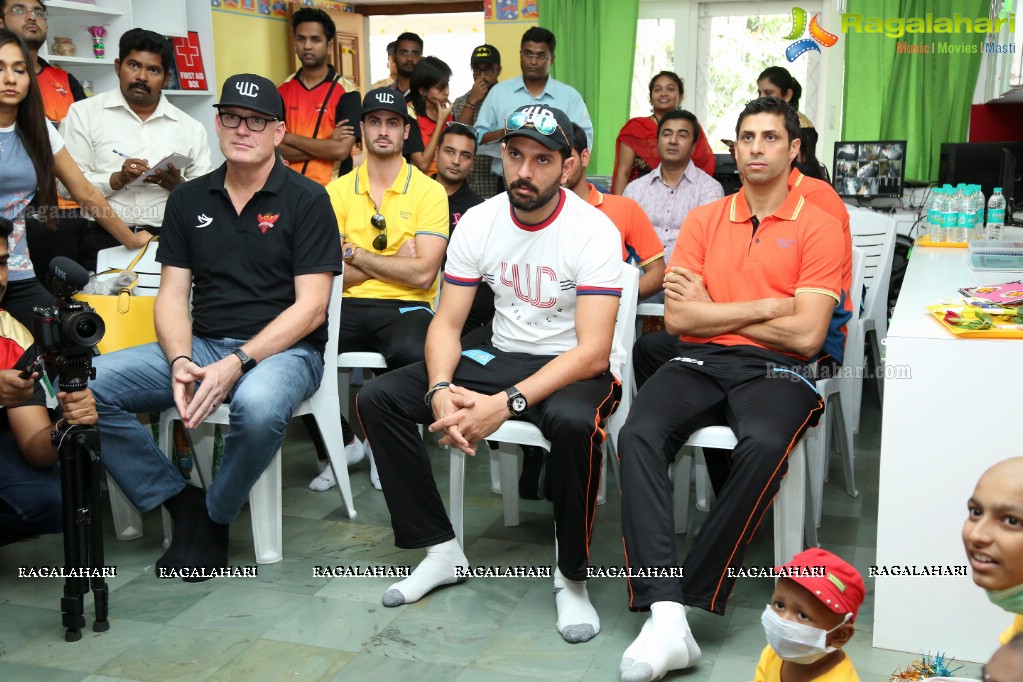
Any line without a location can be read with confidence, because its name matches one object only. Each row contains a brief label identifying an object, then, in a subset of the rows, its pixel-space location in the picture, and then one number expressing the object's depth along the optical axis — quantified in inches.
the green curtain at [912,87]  227.8
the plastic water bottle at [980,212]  149.6
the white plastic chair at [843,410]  103.5
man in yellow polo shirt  123.6
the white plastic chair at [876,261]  137.0
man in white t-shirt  88.0
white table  78.0
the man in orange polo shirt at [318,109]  172.7
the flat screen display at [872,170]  201.5
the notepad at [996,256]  115.6
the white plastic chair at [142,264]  122.7
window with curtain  249.1
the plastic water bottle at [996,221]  146.6
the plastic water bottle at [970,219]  146.0
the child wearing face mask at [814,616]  59.2
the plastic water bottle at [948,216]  145.6
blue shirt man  188.7
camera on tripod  82.4
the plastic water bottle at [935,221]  147.4
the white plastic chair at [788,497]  88.7
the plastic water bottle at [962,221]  145.9
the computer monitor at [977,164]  181.2
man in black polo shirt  99.2
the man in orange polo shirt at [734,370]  82.7
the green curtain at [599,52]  247.3
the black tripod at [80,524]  84.6
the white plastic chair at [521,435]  92.7
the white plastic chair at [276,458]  101.8
